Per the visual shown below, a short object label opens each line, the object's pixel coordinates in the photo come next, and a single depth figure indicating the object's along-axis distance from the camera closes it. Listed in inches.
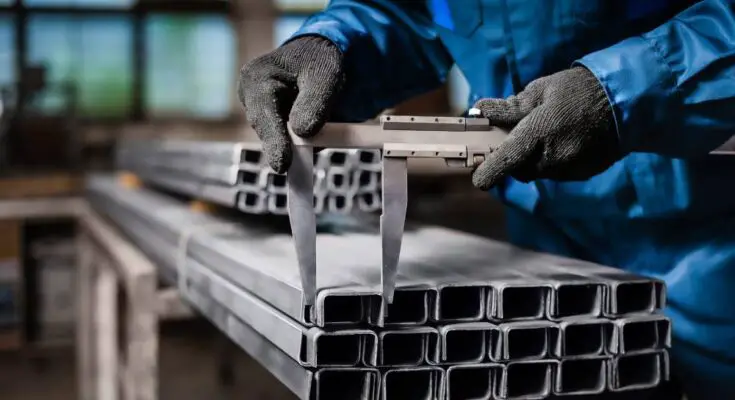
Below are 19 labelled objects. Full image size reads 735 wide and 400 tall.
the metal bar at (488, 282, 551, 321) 31.5
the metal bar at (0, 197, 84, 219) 128.9
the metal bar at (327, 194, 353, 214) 50.8
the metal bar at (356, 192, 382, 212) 51.5
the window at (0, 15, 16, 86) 185.5
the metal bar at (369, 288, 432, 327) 30.5
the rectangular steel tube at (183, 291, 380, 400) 30.3
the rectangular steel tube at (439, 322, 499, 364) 30.9
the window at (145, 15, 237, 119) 201.2
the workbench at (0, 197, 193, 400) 53.5
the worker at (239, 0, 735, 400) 31.3
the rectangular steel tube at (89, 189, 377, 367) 30.0
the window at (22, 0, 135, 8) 189.3
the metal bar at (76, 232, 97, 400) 99.3
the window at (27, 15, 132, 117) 192.9
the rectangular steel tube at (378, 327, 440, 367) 30.5
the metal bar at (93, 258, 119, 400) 79.2
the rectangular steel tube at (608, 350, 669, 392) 33.5
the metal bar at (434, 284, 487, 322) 31.4
